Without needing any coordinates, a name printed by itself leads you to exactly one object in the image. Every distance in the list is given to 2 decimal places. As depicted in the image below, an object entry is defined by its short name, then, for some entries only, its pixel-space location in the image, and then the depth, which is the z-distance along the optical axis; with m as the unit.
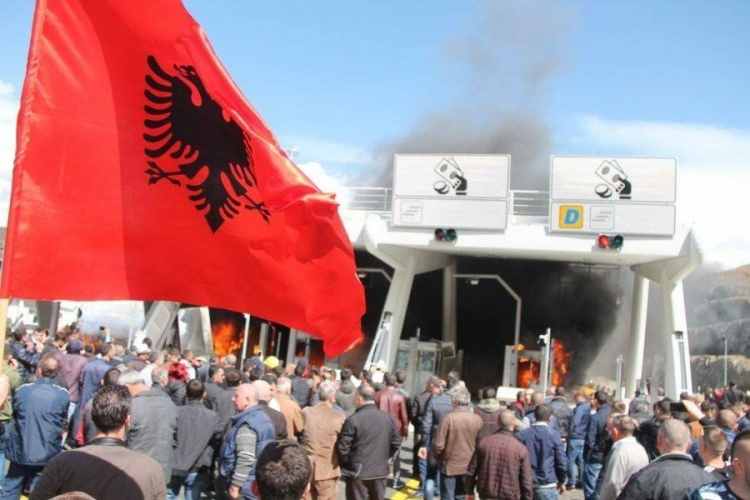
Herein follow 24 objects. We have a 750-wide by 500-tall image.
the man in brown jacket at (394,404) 11.05
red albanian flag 4.75
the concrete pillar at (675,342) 22.02
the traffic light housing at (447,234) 22.08
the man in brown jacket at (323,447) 7.88
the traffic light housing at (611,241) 21.09
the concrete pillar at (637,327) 27.30
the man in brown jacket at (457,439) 9.01
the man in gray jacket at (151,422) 6.57
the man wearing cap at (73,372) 10.98
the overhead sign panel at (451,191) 21.81
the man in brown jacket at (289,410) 8.48
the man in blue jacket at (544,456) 8.09
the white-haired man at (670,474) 4.68
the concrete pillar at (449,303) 30.81
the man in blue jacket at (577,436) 11.92
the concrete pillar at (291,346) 29.19
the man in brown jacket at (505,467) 7.20
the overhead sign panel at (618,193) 20.98
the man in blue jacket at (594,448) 10.46
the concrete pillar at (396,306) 23.48
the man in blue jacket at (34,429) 7.19
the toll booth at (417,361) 25.02
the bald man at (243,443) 6.63
